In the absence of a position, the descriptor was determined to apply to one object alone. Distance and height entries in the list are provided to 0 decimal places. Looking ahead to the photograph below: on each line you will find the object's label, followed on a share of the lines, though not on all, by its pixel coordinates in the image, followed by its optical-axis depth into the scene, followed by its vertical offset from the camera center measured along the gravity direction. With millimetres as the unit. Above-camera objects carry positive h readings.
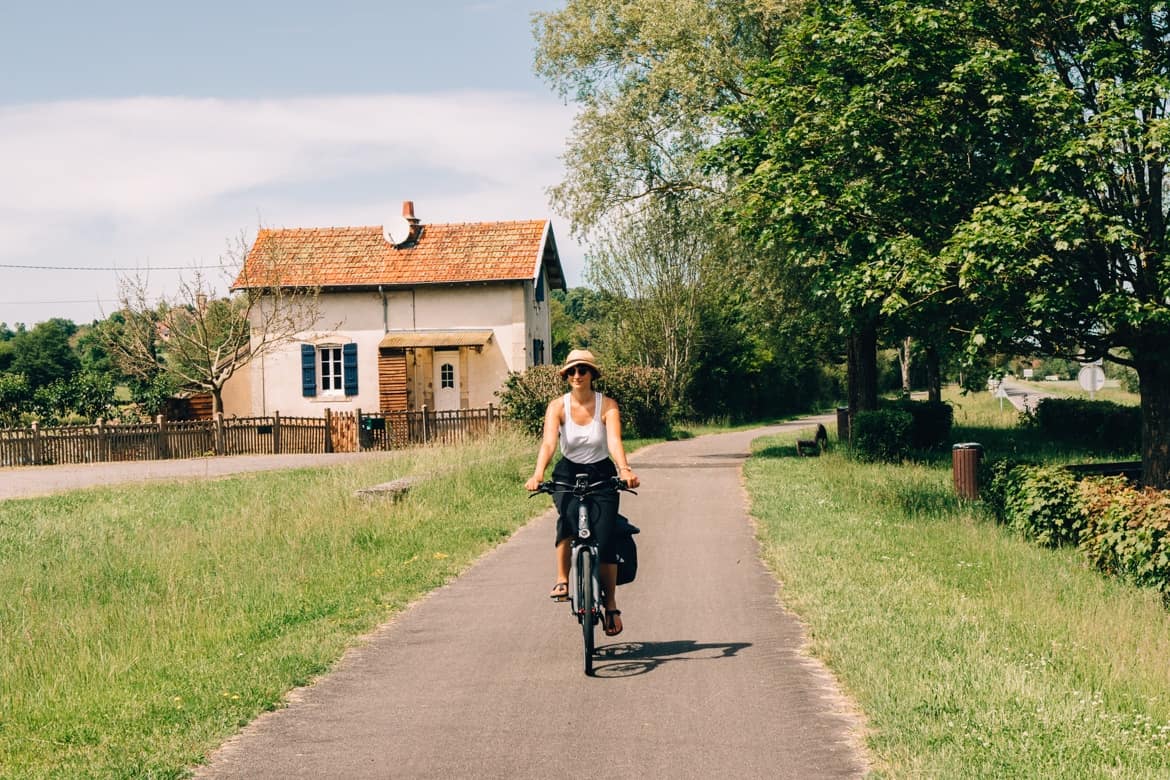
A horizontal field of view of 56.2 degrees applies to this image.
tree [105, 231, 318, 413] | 34906 +3266
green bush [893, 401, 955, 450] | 26734 -653
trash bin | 16141 -1096
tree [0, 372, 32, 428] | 34625 +1266
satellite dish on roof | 38531 +6666
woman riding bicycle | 7262 -238
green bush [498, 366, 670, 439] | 29203 +462
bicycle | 6969 -951
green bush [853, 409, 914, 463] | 23141 -768
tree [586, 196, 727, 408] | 41438 +4336
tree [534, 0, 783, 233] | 23750 +7332
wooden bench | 25234 -1021
